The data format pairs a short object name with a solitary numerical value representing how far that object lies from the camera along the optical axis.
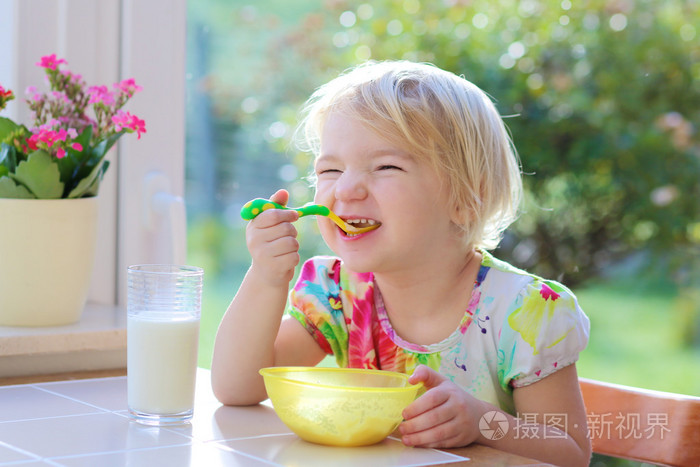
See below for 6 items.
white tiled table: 1.19
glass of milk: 1.31
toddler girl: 1.45
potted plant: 1.61
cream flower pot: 1.62
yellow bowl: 1.23
